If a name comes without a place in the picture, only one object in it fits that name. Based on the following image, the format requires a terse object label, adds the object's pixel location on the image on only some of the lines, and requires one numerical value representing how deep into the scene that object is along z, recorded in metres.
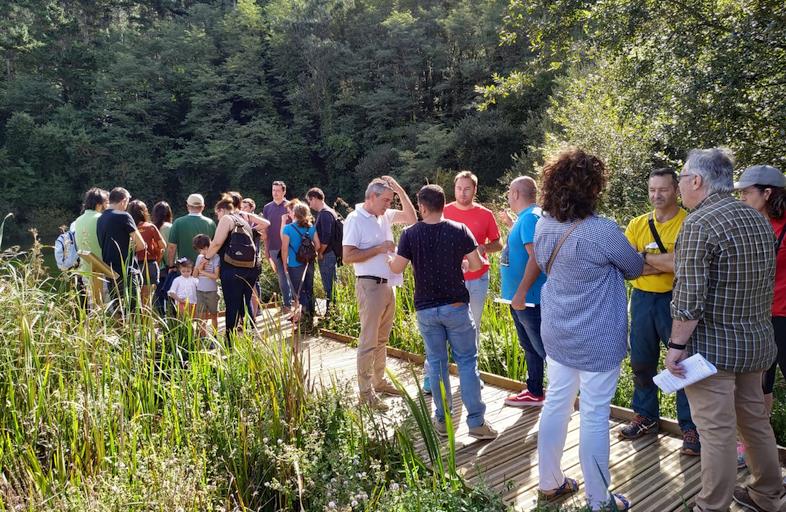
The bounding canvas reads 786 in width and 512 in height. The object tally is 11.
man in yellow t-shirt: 3.31
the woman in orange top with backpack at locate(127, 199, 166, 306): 5.96
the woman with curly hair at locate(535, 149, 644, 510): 2.67
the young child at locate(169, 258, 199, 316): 6.06
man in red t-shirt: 4.59
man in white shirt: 4.16
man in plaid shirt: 2.44
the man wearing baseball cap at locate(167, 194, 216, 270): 6.41
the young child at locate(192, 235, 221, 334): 5.99
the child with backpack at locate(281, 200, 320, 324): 6.78
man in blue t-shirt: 3.81
